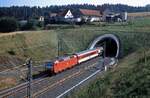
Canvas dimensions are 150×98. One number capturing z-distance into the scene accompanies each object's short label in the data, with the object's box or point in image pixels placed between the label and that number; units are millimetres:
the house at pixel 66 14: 98875
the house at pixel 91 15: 102506
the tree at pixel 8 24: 62781
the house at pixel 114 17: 101038
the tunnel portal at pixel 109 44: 56062
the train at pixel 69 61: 36875
